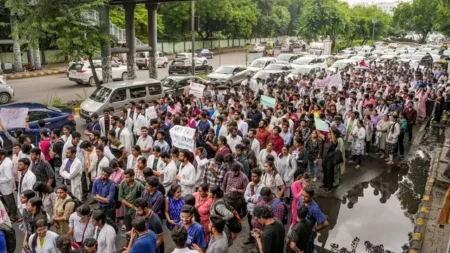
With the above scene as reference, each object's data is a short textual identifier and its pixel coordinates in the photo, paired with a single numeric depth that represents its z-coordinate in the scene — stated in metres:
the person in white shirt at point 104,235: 5.16
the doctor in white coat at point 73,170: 7.31
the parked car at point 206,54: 45.20
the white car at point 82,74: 23.44
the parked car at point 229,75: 23.09
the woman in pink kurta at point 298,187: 6.46
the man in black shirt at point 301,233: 5.23
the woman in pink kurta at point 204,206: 6.03
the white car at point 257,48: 53.51
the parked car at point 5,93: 18.28
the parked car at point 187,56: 32.20
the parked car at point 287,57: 30.99
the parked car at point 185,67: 29.50
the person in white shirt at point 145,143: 8.80
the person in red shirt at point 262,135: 9.39
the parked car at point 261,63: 26.83
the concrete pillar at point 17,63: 28.38
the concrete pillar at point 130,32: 20.00
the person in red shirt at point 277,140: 9.07
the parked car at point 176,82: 18.45
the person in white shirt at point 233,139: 9.01
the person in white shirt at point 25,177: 6.71
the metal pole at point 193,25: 23.49
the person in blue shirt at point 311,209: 5.73
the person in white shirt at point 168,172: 7.17
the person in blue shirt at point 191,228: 5.06
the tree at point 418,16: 61.04
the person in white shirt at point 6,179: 7.16
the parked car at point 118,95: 14.23
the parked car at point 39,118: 11.00
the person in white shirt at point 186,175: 7.05
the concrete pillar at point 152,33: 21.62
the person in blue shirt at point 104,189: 6.51
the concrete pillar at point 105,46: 18.03
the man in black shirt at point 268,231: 5.05
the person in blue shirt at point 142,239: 4.77
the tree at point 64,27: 16.42
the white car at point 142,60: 33.94
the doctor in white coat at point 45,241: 5.01
